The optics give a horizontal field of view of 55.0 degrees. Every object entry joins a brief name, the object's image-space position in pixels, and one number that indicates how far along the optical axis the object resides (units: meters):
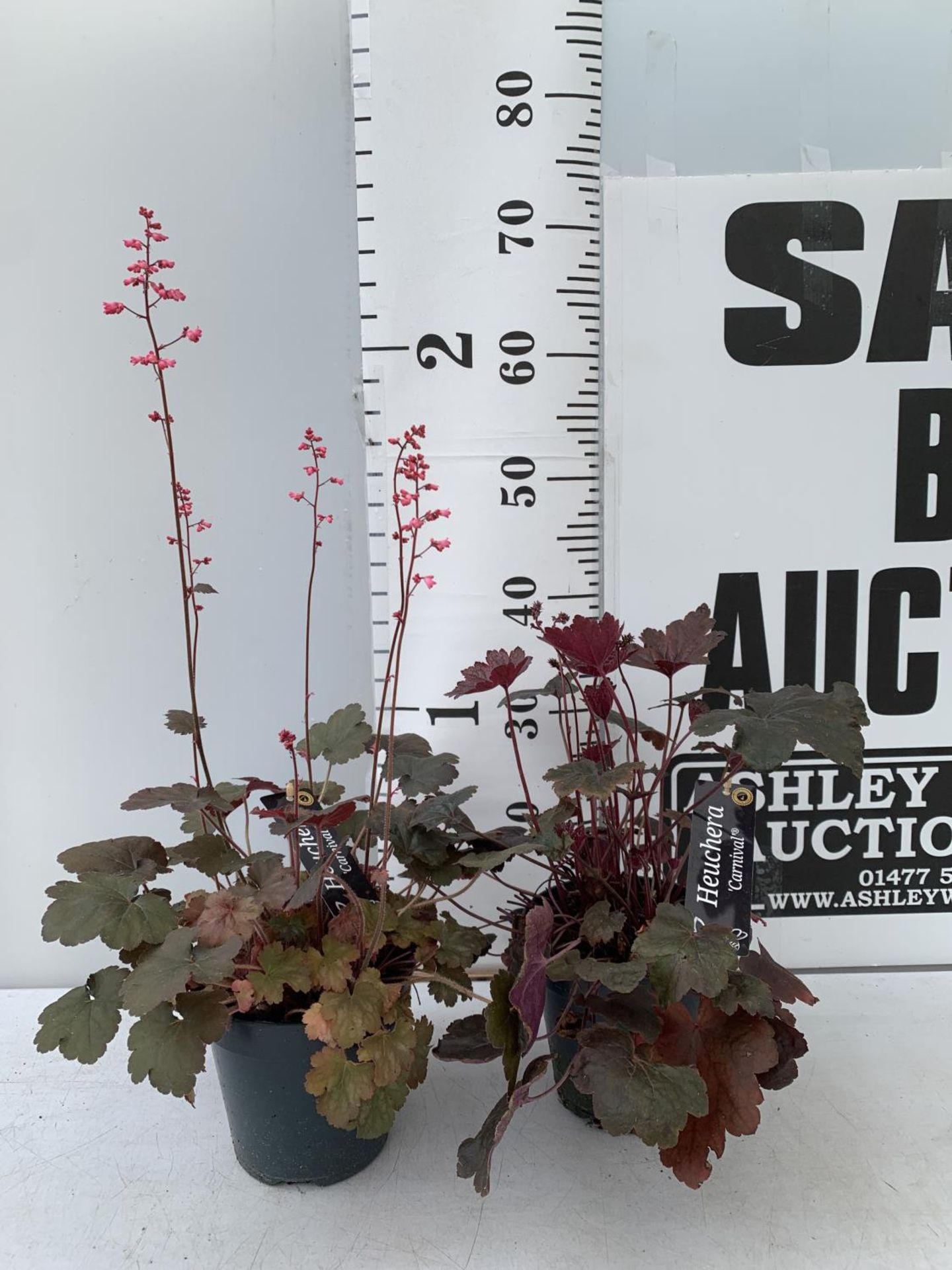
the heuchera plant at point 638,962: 0.71
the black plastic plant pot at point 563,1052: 0.89
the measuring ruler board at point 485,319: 1.06
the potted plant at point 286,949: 0.73
